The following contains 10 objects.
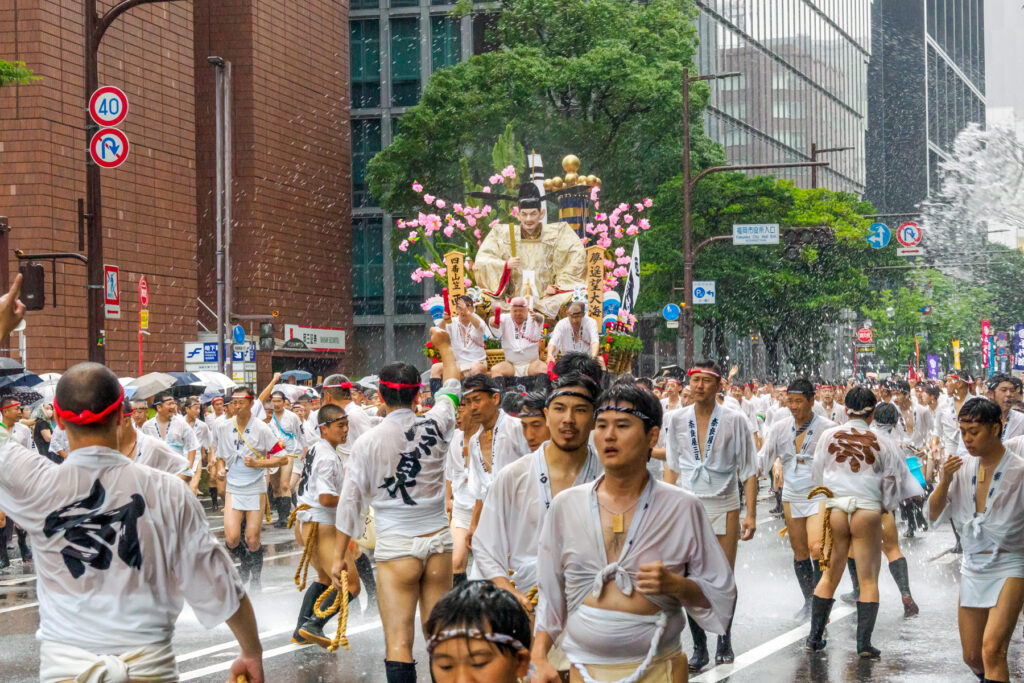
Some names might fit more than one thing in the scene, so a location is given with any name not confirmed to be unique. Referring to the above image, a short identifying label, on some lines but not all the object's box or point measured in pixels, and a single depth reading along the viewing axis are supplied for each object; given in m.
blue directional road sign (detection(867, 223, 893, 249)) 45.50
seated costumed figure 17.30
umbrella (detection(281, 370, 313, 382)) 34.34
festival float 17.11
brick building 34.38
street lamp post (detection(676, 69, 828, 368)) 32.38
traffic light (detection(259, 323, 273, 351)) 33.59
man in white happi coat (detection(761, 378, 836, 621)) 11.90
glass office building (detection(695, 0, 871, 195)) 65.19
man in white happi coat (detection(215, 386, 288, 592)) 13.93
